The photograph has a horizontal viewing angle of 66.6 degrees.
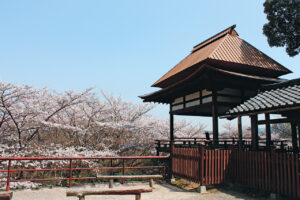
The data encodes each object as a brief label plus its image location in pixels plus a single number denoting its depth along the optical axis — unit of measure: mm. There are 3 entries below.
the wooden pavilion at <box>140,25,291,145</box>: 9070
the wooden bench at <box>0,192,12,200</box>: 3711
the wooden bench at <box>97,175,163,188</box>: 6727
